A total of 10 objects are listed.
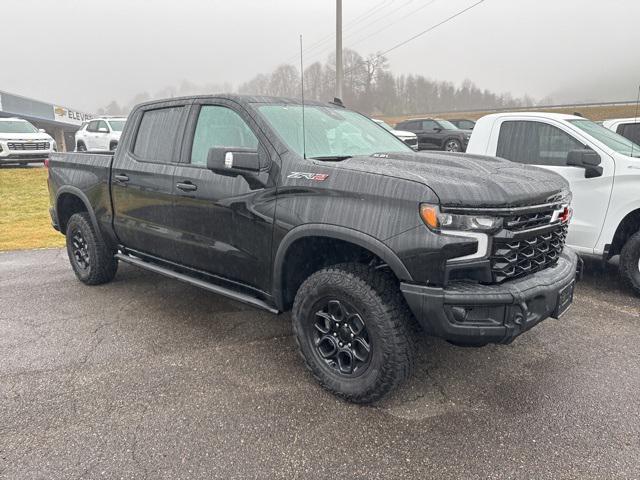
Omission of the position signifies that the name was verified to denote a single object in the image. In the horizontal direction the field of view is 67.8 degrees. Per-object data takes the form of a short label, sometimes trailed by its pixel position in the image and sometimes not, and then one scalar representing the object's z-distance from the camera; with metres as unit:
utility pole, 17.48
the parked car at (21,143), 14.89
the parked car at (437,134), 18.39
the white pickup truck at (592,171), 4.65
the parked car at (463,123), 23.25
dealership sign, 36.19
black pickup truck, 2.47
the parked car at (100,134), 17.09
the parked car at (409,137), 15.10
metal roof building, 29.75
